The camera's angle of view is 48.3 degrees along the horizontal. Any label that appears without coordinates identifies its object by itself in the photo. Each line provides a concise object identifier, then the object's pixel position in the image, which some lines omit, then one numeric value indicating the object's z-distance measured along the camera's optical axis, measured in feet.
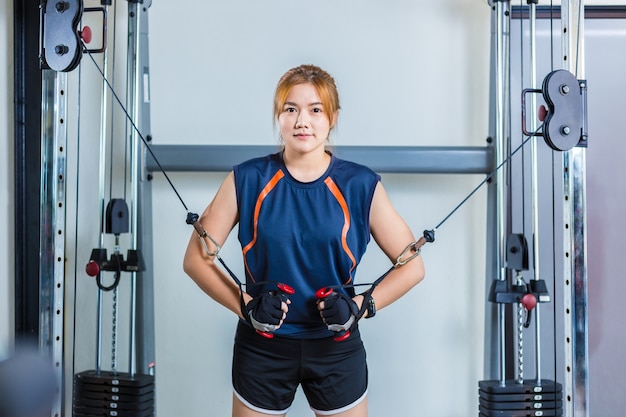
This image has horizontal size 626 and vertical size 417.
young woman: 5.59
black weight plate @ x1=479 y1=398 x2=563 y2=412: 7.09
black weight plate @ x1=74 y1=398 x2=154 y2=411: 7.39
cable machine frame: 8.22
